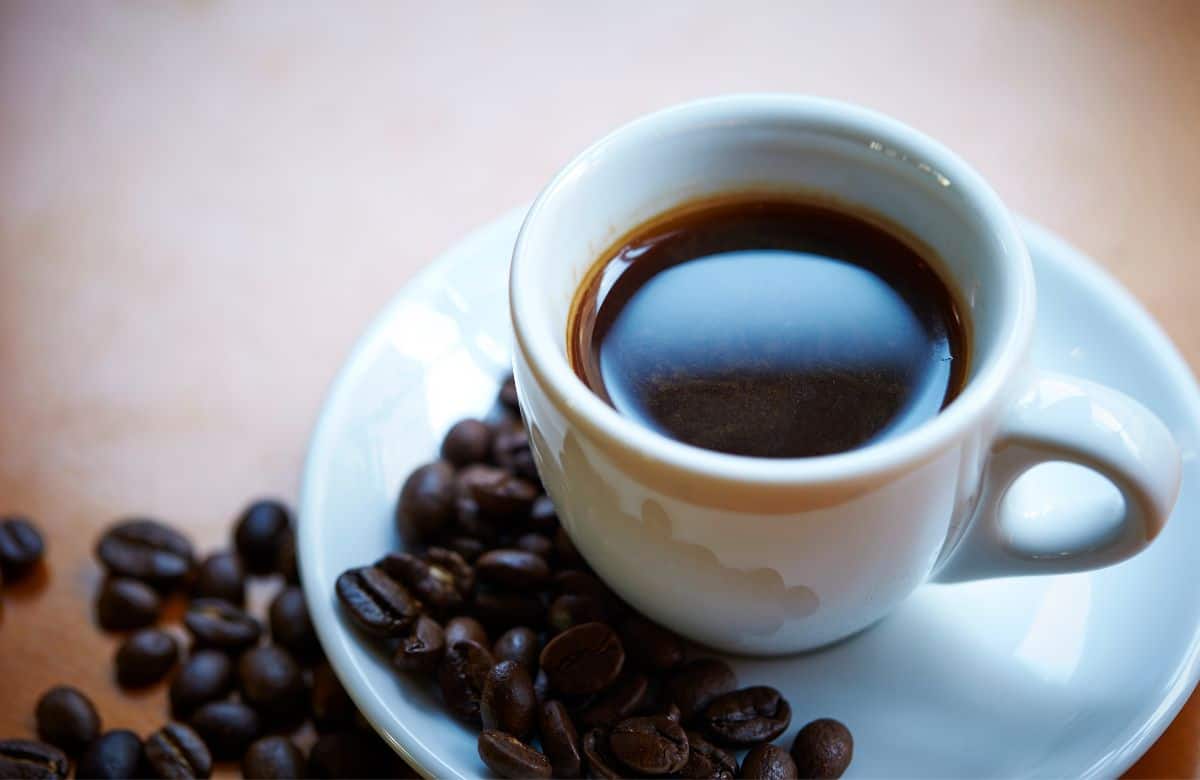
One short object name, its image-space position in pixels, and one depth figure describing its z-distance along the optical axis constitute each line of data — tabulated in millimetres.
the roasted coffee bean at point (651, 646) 281
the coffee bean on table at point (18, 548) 329
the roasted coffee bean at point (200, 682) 310
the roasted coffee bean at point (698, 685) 277
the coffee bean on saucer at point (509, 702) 273
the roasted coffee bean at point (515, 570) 291
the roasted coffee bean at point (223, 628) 314
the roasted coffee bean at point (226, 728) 304
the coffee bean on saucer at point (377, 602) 282
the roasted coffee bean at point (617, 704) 276
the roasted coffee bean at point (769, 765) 269
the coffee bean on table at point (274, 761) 298
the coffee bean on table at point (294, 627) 313
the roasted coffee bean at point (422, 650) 280
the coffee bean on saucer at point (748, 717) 273
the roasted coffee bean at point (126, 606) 320
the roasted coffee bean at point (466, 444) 307
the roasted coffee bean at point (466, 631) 285
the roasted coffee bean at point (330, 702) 304
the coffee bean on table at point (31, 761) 299
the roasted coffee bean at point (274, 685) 306
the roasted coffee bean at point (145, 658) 314
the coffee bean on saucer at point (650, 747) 268
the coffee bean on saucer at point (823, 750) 270
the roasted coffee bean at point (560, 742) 270
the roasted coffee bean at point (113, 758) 300
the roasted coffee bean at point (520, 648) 284
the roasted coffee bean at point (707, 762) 271
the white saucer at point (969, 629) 271
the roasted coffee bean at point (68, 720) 306
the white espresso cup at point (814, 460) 250
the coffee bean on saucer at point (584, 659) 277
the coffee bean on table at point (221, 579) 322
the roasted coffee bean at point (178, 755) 299
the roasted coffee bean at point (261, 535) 327
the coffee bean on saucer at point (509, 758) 266
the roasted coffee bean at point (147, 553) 326
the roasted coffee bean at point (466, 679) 278
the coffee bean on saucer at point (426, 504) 297
